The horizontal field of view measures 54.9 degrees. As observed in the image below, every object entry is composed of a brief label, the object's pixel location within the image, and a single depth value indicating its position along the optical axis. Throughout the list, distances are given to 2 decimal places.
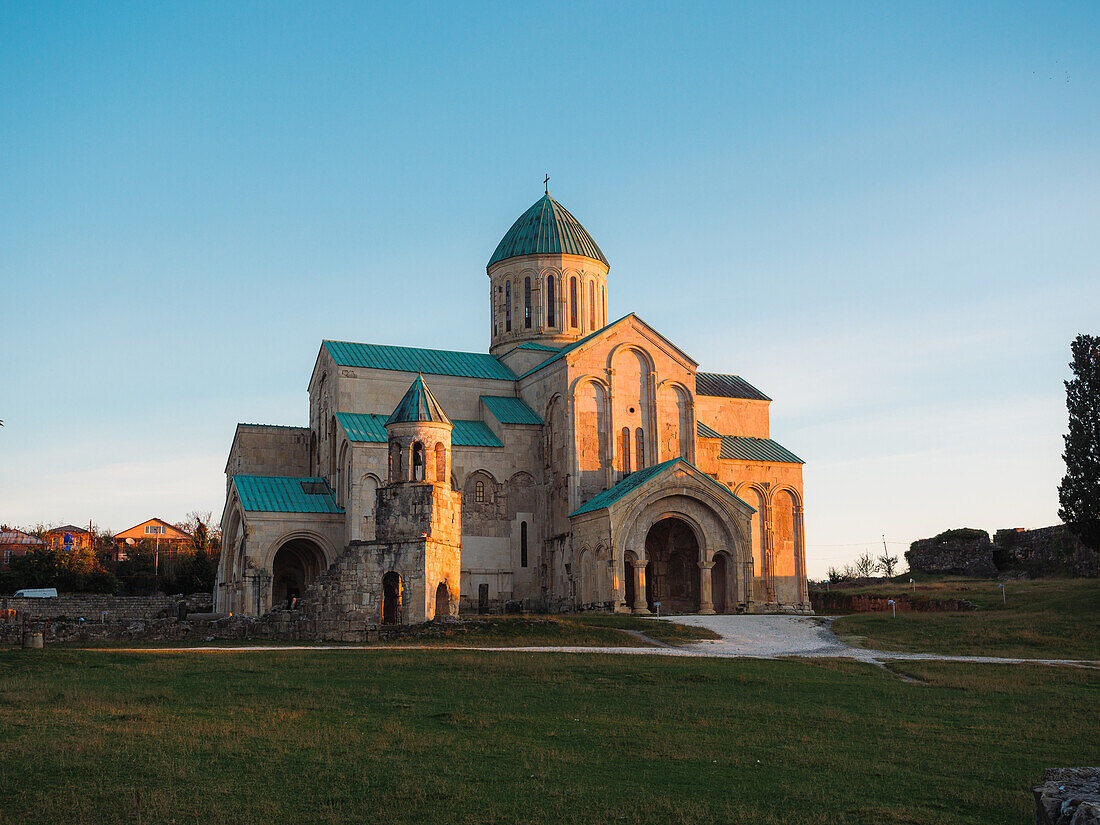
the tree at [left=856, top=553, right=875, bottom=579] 79.19
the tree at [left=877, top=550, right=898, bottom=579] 77.69
